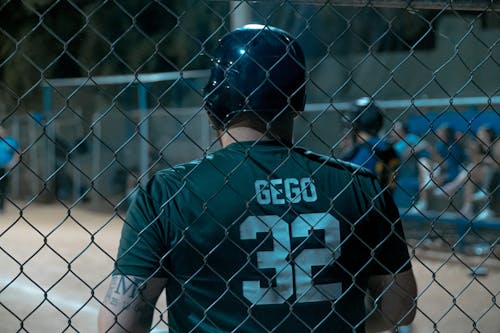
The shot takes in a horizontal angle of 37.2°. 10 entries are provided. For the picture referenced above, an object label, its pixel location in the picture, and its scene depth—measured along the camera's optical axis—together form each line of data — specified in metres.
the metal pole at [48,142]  16.25
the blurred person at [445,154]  9.92
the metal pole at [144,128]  13.96
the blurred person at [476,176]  9.36
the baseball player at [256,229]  2.06
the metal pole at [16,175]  17.91
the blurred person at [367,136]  5.81
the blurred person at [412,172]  10.35
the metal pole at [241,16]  4.16
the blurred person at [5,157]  13.34
